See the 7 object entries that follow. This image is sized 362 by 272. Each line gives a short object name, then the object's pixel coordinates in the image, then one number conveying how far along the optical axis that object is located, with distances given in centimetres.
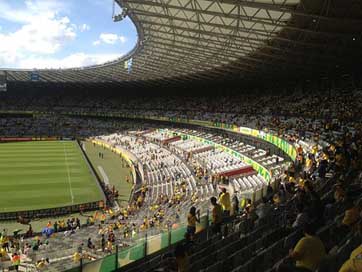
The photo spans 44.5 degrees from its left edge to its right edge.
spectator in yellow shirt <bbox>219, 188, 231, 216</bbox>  1102
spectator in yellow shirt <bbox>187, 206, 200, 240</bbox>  975
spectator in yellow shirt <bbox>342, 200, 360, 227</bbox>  664
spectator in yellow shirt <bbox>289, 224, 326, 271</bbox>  489
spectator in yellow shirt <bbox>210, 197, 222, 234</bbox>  967
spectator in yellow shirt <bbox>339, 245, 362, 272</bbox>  371
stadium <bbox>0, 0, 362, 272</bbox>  839
